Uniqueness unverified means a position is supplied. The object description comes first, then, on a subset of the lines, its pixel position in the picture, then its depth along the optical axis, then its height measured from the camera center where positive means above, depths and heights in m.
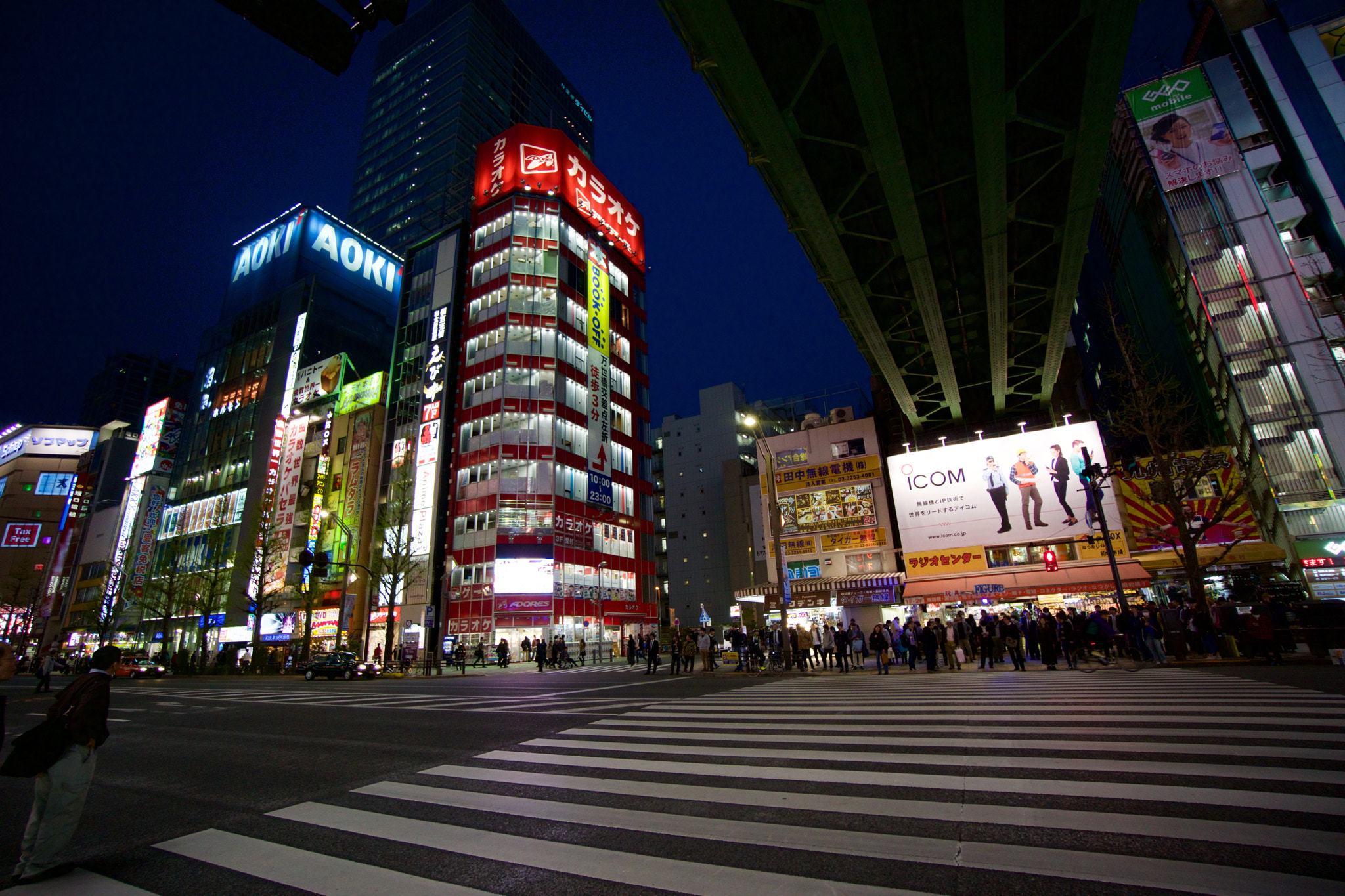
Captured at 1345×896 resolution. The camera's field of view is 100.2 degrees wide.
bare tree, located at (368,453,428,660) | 36.38 +6.98
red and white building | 41.66 +16.87
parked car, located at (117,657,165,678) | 35.44 -1.24
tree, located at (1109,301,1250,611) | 18.28 +4.88
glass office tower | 87.81 +86.97
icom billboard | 29.94 +5.90
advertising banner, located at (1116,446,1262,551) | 26.94 +3.87
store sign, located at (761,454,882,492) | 36.97 +8.80
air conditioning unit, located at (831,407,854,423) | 40.44 +13.40
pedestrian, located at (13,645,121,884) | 3.82 -0.87
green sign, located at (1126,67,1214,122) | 32.62 +27.95
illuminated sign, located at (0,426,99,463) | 82.00 +30.11
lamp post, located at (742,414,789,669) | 19.69 +1.83
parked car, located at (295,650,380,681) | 29.77 -1.51
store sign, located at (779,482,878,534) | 36.56 +6.40
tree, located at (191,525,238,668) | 43.03 +5.84
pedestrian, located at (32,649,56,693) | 23.28 -0.71
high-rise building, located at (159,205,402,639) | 50.53 +24.87
